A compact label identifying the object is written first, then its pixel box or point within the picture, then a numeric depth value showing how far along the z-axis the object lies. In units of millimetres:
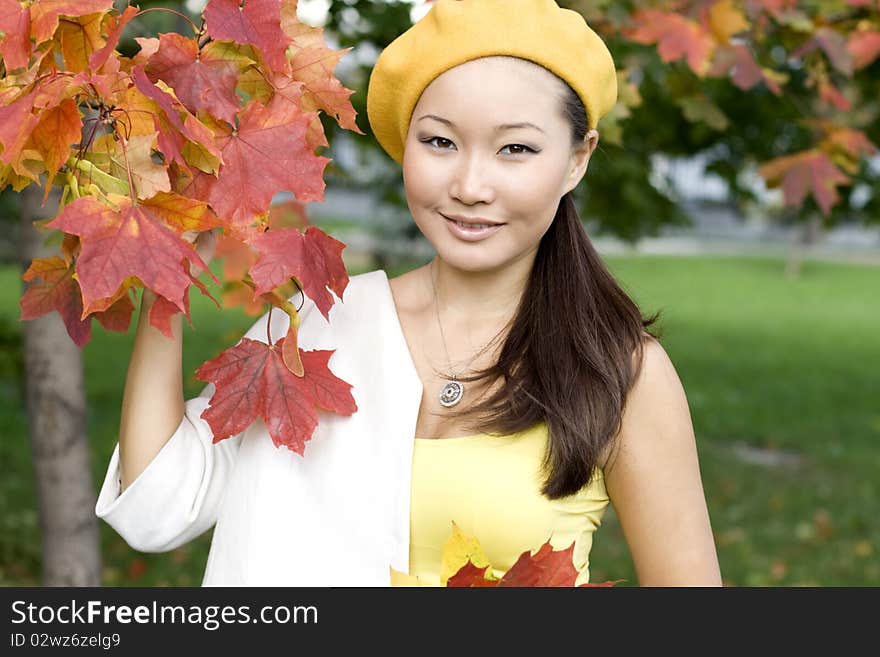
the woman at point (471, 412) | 1606
